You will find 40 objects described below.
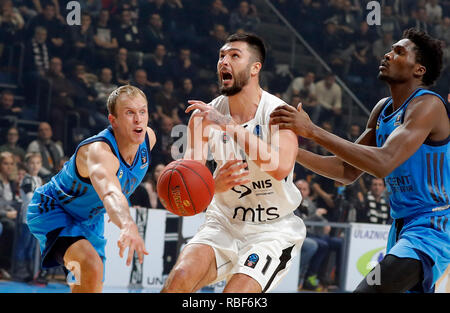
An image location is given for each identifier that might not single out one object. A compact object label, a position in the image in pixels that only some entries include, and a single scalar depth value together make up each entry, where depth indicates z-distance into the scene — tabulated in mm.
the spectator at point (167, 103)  9994
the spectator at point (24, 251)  7379
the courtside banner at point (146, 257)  7539
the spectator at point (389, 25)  13344
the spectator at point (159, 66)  10551
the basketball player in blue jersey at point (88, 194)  4074
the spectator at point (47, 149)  8258
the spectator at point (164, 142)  9367
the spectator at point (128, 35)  10664
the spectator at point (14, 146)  8219
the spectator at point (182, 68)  10820
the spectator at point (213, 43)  11727
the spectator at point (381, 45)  12991
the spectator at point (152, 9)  11141
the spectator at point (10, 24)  9633
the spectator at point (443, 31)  13602
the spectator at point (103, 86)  9627
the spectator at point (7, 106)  9141
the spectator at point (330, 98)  11828
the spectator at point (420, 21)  13617
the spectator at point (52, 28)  9773
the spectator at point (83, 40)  9984
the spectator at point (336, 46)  13086
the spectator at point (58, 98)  9138
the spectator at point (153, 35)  10883
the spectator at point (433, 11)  13766
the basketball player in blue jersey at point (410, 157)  3488
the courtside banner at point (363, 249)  8961
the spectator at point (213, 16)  11953
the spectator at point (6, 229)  7434
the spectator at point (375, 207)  9781
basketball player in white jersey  3602
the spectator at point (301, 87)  11625
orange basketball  3660
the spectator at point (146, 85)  10134
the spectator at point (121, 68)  10109
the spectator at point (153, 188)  8531
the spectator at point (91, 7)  10625
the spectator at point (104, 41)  10227
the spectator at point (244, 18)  12172
